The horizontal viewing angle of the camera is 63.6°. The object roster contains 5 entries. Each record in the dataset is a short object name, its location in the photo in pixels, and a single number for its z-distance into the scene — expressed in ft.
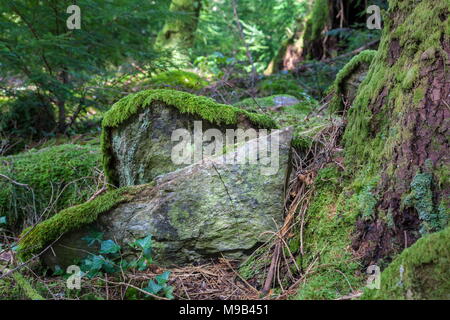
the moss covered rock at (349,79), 11.12
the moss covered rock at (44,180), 11.52
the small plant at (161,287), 6.66
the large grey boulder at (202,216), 7.89
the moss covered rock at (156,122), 9.61
